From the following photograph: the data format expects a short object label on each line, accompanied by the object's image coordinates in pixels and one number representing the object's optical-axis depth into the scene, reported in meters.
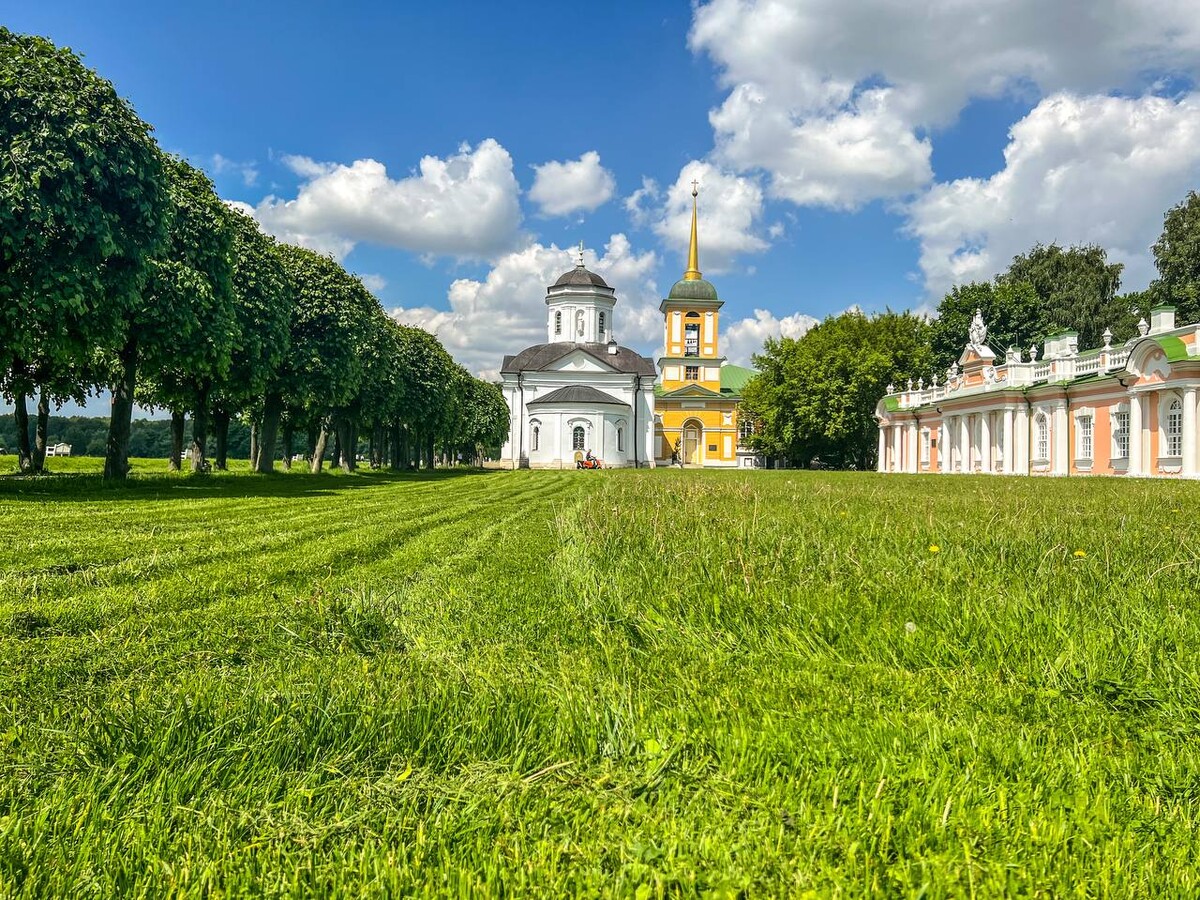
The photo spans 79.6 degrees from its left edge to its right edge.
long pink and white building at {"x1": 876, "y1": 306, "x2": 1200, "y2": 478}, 26.39
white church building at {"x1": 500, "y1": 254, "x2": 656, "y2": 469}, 59.44
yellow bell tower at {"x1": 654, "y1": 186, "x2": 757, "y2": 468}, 74.00
